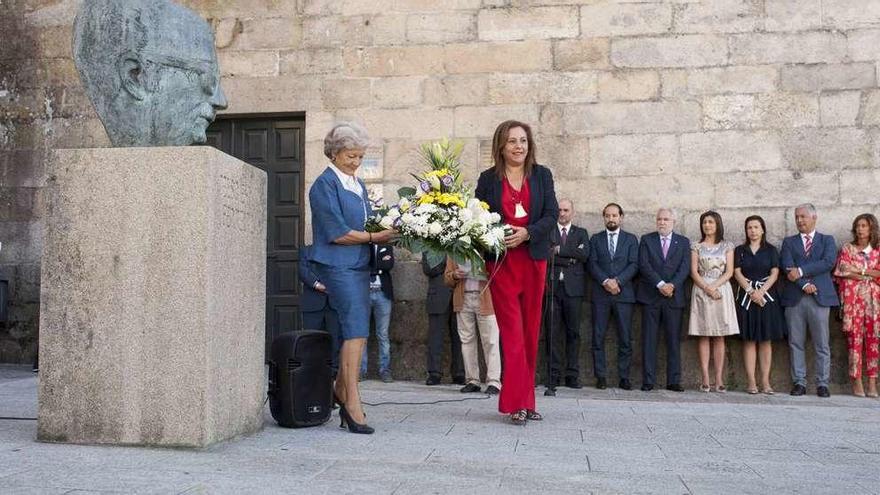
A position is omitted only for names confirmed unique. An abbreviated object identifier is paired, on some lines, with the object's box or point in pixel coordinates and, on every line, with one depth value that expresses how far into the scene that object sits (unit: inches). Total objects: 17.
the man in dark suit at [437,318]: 360.2
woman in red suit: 224.2
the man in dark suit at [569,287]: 357.7
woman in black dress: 350.3
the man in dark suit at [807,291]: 345.1
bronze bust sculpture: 176.6
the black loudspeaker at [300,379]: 205.8
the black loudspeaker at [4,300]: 394.0
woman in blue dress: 199.5
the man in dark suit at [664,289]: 353.7
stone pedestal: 172.4
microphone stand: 317.4
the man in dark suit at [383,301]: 363.6
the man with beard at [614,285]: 357.4
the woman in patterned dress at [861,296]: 342.6
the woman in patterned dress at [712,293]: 350.9
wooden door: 395.5
